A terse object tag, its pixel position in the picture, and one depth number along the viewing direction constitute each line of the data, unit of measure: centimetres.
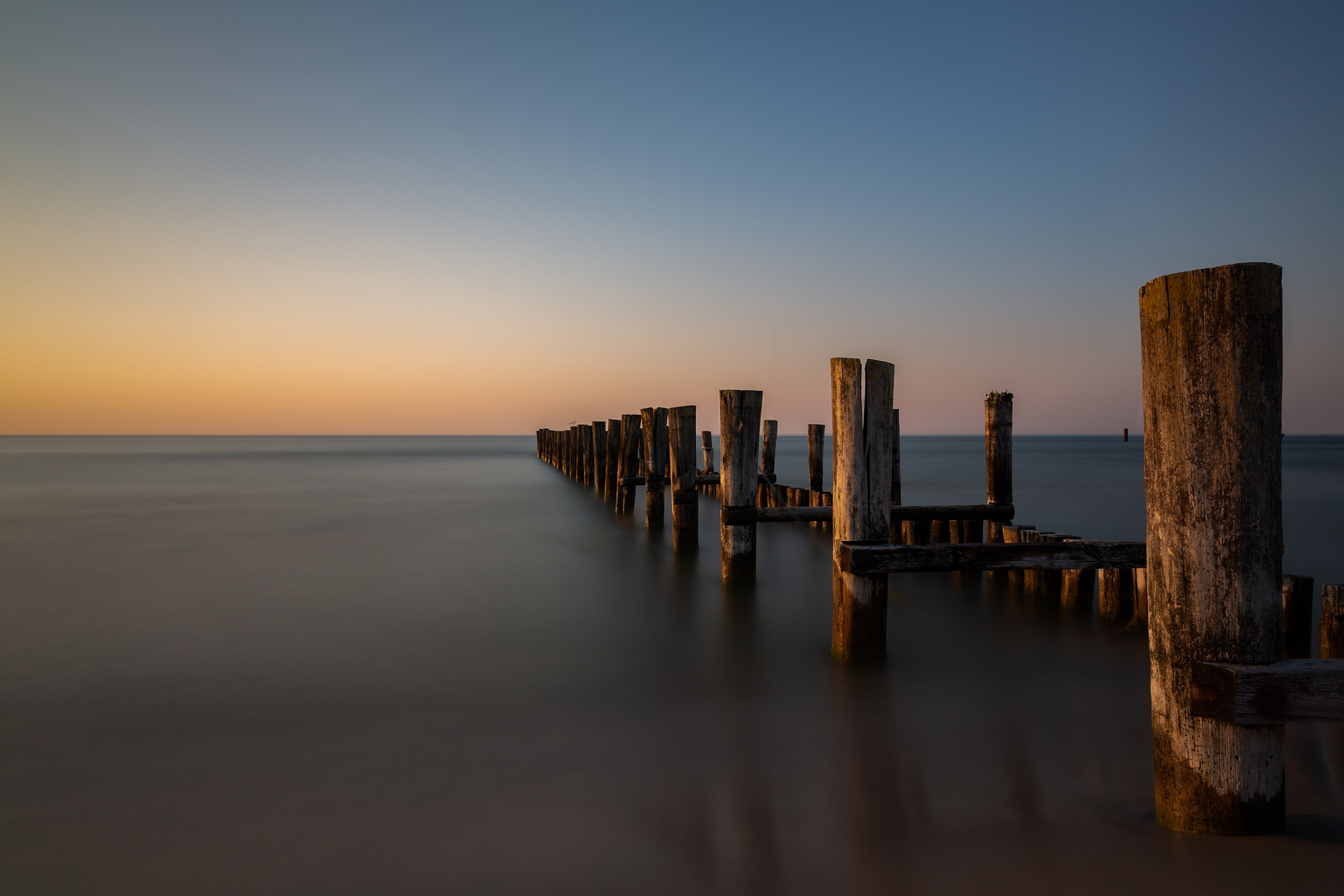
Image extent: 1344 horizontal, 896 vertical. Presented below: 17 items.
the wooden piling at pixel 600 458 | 1739
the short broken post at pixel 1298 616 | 431
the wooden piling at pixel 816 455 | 1256
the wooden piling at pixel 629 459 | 1298
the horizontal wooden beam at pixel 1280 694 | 209
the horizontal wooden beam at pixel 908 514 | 631
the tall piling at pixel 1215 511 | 207
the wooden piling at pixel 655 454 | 968
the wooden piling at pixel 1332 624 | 381
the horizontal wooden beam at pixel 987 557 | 406
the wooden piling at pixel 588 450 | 2014
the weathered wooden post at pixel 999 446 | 698
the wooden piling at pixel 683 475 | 837
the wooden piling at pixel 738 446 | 646
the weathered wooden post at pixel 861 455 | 418
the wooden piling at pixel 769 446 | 1336
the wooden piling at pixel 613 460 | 1464
